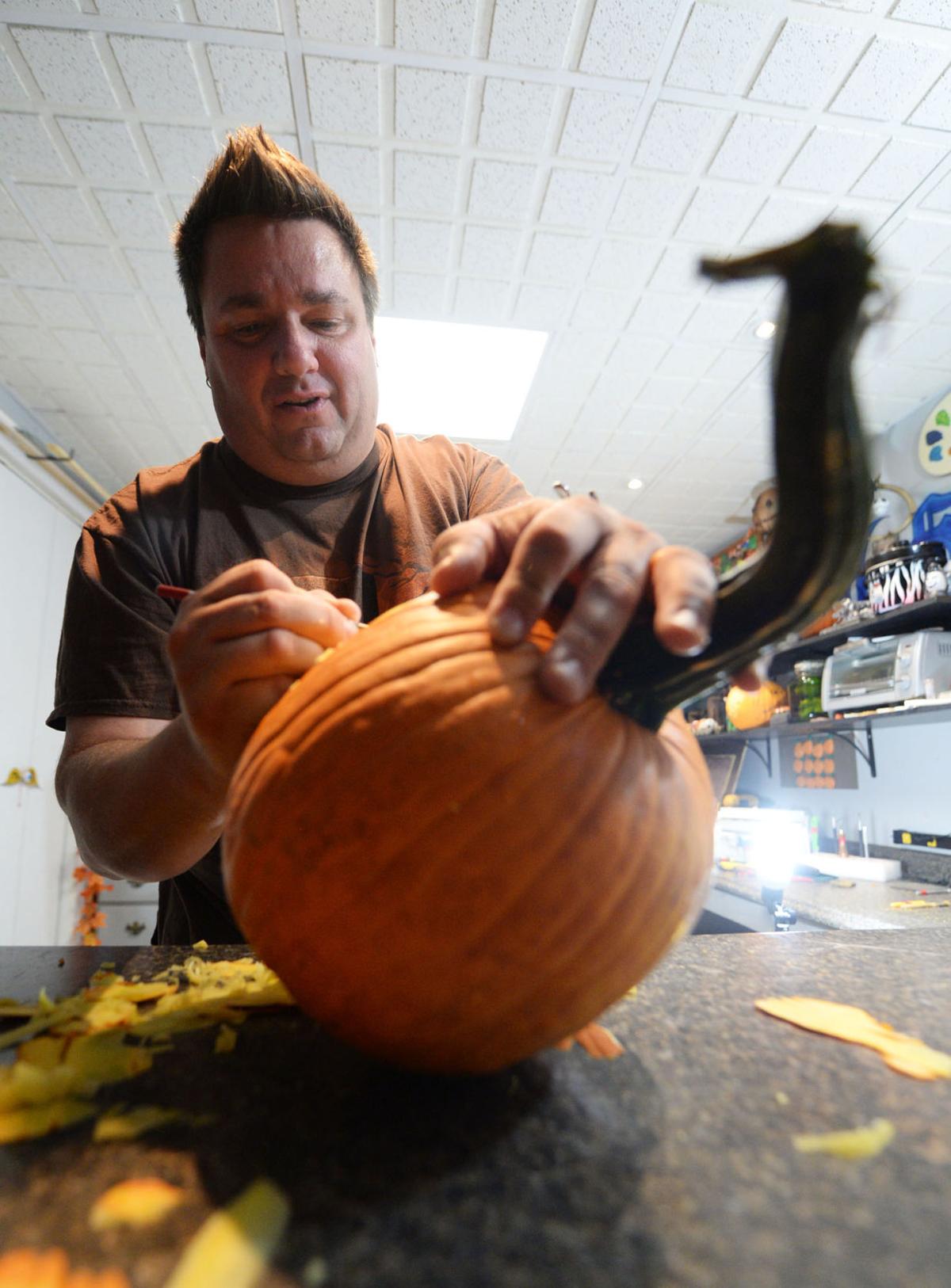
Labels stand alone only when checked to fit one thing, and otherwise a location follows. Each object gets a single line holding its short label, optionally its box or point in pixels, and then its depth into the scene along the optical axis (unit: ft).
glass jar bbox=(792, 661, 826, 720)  11.51
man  2.72
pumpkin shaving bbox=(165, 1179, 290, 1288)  0.81
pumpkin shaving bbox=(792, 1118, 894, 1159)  1.07
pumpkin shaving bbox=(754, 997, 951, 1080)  1.37
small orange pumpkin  13.20
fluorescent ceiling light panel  10.43
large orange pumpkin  1.10
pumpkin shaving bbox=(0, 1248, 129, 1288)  0.80
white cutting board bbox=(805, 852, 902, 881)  10.12
